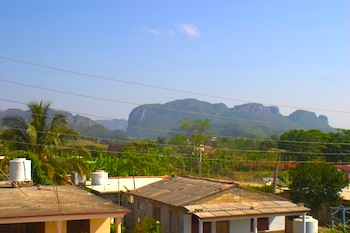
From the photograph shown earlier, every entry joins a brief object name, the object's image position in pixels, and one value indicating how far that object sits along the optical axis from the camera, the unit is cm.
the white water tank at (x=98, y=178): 3247
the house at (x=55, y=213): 1680
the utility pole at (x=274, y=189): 3693
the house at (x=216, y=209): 2306
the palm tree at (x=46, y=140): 2959
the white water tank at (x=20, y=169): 2245
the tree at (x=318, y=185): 3309
